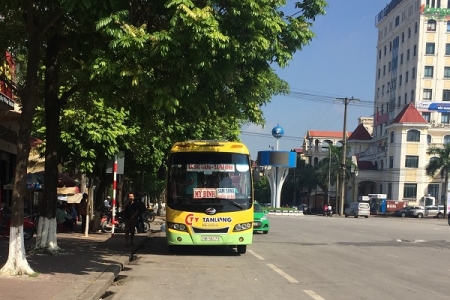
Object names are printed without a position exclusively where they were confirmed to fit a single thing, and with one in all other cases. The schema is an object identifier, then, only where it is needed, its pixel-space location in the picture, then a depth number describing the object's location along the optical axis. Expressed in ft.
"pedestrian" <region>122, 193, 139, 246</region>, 57.52
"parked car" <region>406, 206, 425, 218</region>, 236.63
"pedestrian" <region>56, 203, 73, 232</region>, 72.64
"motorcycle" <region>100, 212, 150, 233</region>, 81.15
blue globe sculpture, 253.03
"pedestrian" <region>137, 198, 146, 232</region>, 59.76
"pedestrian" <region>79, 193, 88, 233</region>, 78.78
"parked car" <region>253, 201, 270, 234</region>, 84.12
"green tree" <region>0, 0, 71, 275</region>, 33.17
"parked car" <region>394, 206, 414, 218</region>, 241.35
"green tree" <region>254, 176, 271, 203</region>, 437.99
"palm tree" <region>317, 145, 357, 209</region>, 285.64
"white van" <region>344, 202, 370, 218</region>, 222.03
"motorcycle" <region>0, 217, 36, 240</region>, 62.08
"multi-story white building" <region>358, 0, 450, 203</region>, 269.23
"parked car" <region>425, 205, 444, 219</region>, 238.27
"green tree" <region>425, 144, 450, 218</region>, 244.83
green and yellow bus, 49.55
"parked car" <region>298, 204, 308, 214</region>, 278.05
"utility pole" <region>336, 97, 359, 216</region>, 205.11
